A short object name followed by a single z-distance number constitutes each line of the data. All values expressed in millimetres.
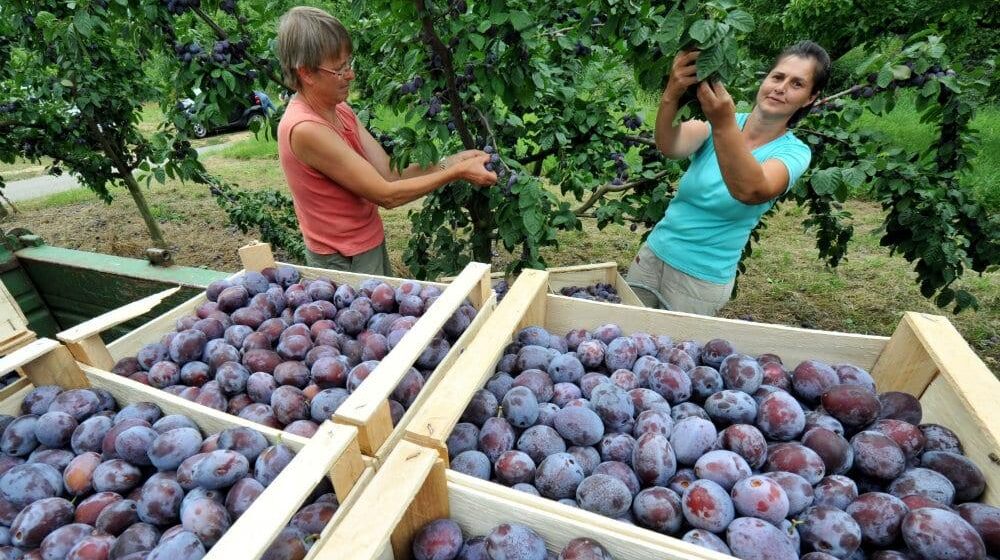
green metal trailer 2268
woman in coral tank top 1643
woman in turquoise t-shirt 1411
